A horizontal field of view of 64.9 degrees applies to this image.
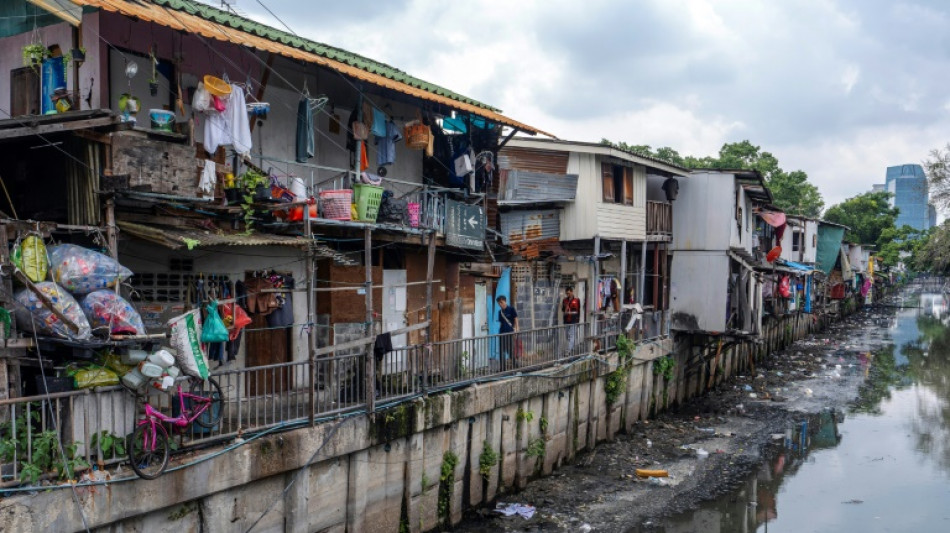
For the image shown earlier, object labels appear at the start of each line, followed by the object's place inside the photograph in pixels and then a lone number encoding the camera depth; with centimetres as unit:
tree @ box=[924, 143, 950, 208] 4637
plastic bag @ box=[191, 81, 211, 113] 1083
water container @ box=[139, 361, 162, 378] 868
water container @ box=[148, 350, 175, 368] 877
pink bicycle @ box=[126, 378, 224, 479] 854
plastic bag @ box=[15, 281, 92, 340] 837
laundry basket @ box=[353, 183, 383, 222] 1360
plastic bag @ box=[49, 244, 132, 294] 867
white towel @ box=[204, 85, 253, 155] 1119
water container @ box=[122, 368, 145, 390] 866
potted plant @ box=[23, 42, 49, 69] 1088
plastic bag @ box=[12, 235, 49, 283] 833
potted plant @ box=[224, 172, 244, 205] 1120
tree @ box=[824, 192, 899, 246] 7394
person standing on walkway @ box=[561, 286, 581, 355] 2053
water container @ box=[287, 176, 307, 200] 1253
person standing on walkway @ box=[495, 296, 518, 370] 1841
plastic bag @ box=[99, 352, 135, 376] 893
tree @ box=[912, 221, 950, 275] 4738
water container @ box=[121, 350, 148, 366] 896
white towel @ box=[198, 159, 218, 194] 1073
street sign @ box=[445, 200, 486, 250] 1644
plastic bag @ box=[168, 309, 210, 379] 942
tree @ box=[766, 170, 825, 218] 6669
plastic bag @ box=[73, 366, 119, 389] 859
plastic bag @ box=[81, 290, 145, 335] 874
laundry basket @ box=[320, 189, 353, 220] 1308
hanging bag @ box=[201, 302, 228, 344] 1079
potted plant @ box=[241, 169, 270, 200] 1131
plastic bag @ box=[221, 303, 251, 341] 1152
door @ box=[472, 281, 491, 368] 2030
